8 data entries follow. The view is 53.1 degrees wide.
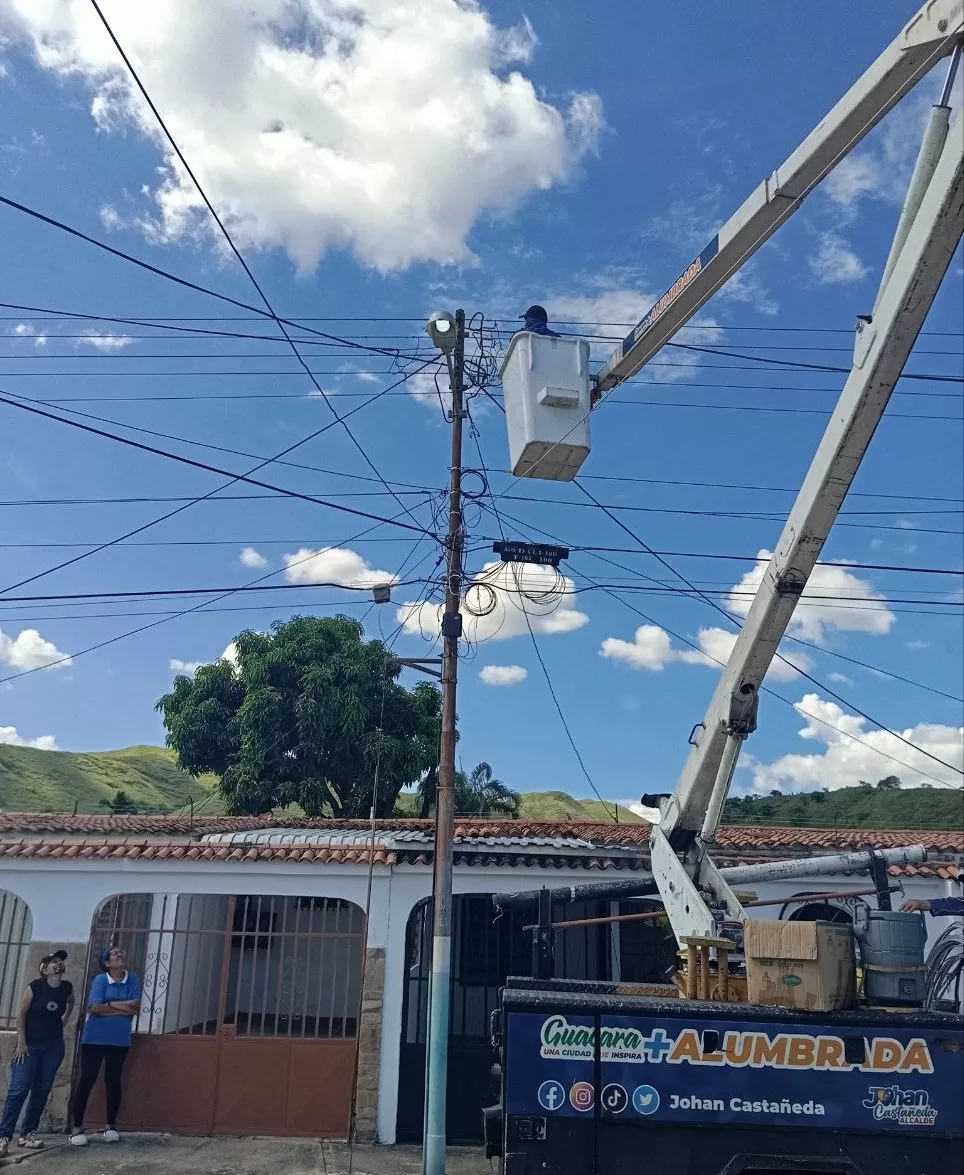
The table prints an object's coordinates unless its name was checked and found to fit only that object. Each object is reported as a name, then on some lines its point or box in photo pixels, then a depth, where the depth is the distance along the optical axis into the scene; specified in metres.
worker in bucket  7.58
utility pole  8.02
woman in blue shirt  9.16
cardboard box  5.13
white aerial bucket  7.16
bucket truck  4.88
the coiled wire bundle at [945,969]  6.11
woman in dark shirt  8.77
